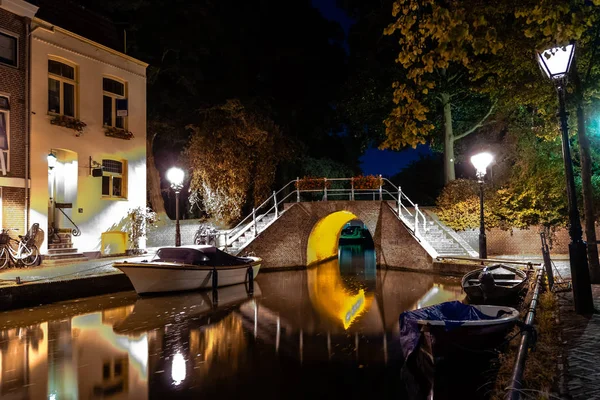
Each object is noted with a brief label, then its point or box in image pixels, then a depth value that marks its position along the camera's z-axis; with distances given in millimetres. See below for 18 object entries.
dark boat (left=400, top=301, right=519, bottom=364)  6922
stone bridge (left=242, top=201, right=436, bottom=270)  21922
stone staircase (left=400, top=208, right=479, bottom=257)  20198
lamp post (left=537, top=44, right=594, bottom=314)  8164
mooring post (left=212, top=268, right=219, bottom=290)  16094
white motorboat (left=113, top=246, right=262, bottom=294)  14562
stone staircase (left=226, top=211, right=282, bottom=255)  21844
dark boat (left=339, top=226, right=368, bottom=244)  53938
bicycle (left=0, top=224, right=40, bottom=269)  15711
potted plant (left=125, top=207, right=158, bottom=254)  20797
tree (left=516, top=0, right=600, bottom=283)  5164
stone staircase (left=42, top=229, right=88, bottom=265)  17203
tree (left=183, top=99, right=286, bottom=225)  24812
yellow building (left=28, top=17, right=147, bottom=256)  17391
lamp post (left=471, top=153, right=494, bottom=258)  17016
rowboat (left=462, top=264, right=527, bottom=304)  12164
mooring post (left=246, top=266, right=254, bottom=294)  16742
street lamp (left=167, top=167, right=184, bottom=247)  17641
